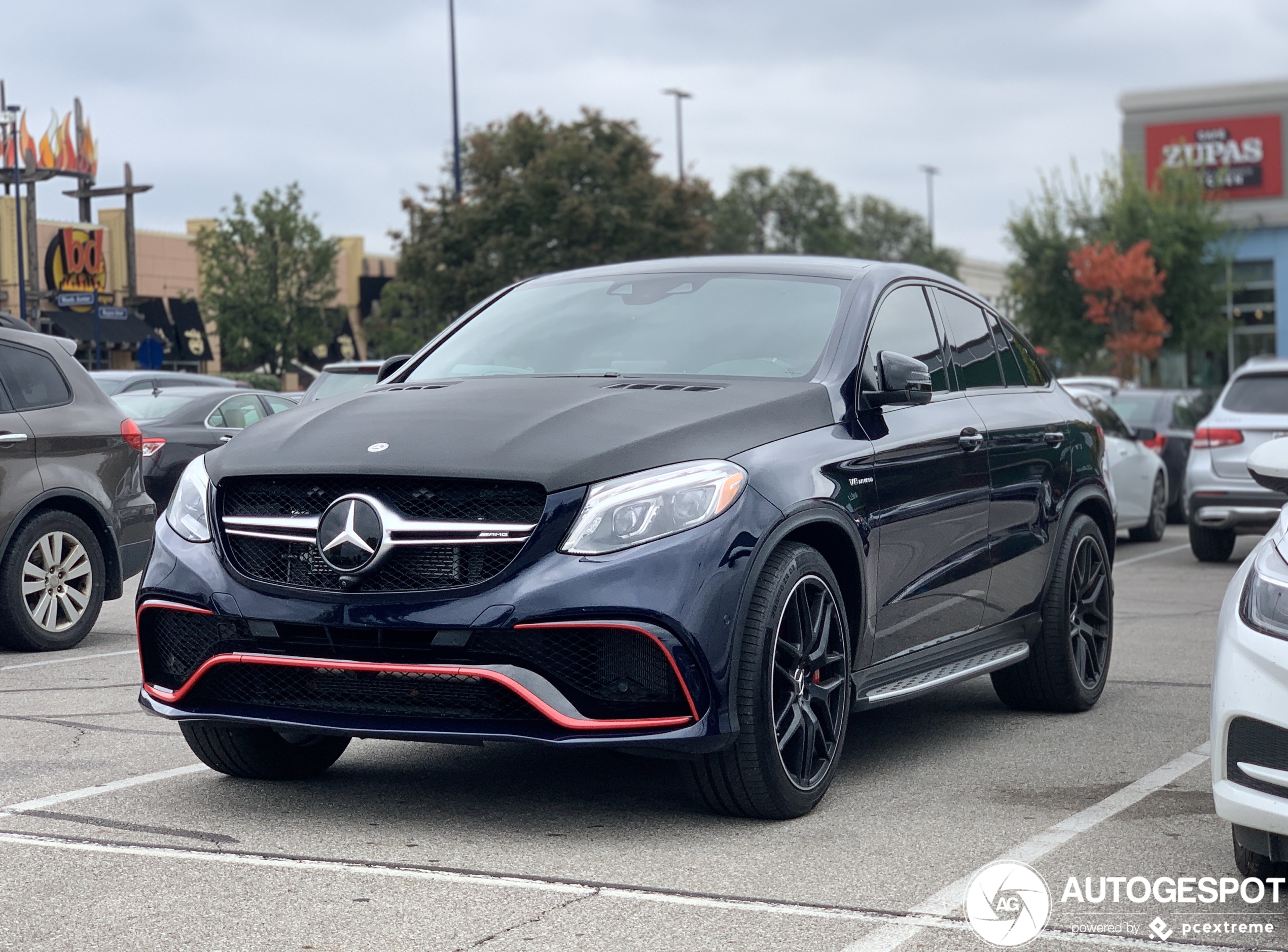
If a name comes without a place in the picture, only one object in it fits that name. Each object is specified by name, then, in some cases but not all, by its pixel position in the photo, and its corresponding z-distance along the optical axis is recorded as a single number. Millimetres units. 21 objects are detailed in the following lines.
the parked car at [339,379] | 14727
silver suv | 13773
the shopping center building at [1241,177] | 55406
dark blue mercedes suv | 4605
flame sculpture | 47219
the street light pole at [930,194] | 88625
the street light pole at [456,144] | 41406
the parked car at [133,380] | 18058
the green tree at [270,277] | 46656
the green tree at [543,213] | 40125
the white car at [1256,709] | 3867
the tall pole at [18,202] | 40206
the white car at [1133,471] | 15961
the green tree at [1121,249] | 49094
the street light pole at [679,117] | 62969
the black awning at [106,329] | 48094
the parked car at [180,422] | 15805
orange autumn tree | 47219
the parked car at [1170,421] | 18922
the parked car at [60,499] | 8797
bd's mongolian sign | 47719
